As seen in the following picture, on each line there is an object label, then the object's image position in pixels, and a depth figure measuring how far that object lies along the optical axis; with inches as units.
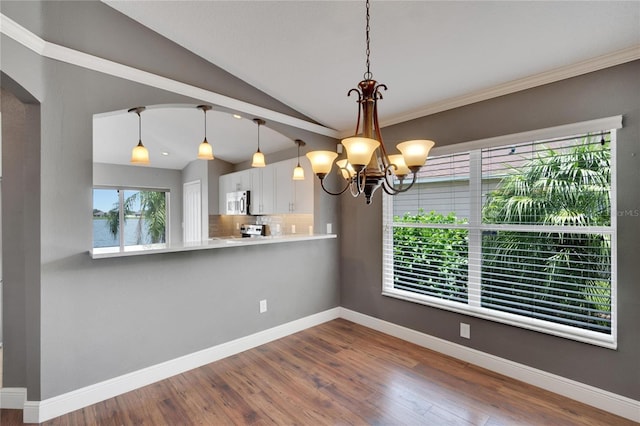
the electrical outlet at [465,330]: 111.1
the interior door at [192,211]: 243.0
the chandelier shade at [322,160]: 68.9
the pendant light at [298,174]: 132.9
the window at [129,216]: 232.5
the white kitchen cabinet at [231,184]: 207.8
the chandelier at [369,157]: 55.3
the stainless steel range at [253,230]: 203.8
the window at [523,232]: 87.4
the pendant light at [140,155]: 119.5
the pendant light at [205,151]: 118.4
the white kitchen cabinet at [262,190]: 187.3
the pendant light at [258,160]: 130.4
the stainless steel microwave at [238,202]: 203.9
